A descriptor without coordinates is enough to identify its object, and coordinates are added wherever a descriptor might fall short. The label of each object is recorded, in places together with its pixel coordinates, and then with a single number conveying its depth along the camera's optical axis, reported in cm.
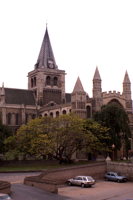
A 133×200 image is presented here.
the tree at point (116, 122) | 6238
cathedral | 7594
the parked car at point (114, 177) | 4640
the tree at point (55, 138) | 5509
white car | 4003
